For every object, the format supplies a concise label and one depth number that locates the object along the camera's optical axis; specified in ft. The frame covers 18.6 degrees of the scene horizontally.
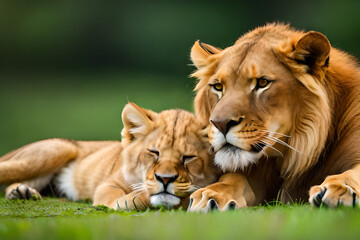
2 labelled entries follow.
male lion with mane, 17.12
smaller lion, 18.82
